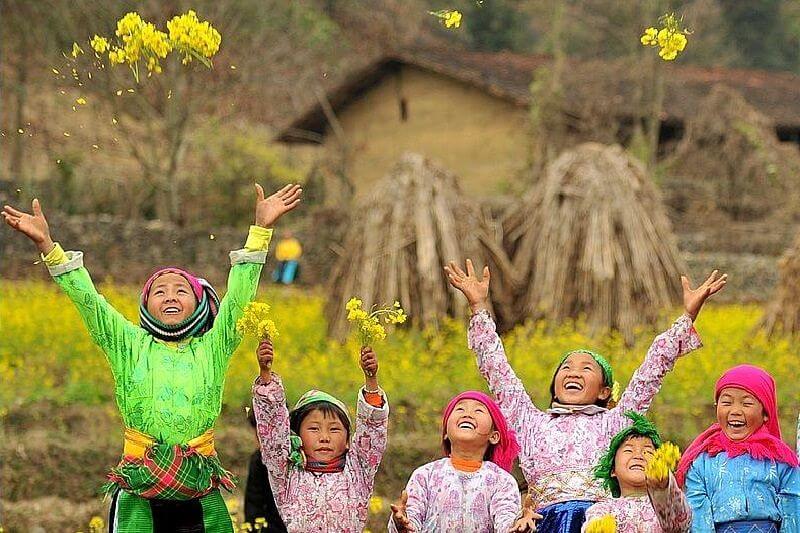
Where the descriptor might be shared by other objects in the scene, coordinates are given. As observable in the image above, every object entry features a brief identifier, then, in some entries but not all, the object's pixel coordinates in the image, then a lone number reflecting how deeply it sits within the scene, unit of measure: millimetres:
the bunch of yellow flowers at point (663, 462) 9031
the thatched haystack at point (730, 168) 46906
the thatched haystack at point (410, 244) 24219
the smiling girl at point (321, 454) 10492
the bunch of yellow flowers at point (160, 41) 10625
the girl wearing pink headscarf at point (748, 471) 10289
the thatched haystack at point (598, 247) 24828
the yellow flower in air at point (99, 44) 10716
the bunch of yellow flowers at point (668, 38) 10547
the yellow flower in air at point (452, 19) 10680
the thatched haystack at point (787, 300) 24109
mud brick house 49719
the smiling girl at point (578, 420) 10898
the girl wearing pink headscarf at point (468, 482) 10430
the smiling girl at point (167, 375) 10211
